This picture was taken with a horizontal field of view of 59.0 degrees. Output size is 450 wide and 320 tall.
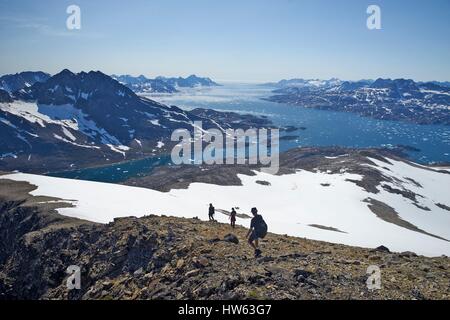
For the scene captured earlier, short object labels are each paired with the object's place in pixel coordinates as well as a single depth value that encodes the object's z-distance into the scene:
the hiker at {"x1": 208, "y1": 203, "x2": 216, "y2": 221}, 41.00
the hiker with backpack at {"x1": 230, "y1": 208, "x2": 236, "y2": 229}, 34.25
